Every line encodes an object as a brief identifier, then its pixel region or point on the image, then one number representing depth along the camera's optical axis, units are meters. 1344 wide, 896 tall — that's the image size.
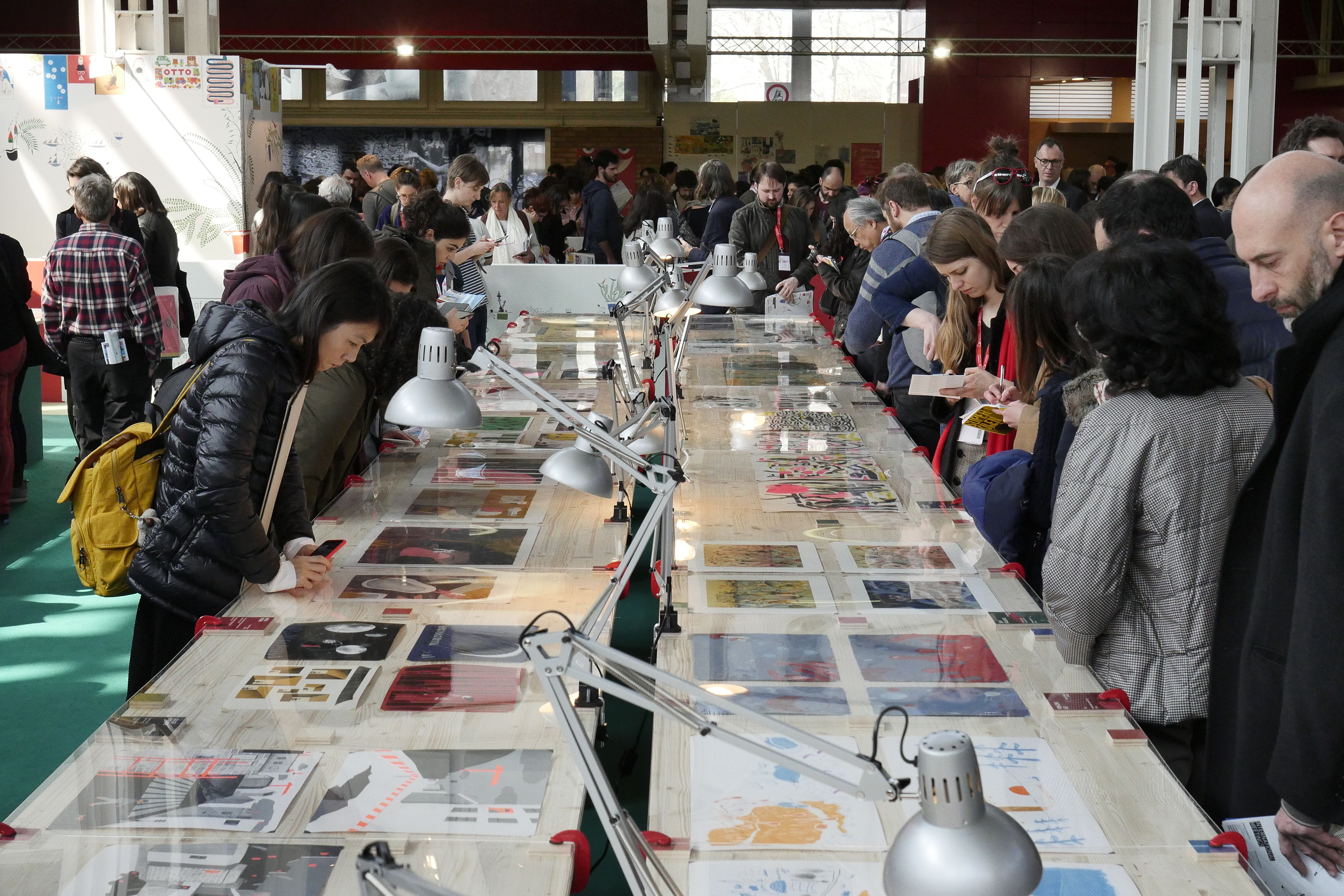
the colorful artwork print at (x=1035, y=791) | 1.74
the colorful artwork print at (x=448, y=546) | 3.01
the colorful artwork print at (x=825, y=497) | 3.44
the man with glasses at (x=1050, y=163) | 6.96
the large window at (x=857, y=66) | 17.09
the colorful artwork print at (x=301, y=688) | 2.18
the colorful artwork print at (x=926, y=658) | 2.30
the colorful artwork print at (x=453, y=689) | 2.19
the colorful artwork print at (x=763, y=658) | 2.31
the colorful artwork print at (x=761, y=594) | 2.67
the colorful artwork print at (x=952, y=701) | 2.14
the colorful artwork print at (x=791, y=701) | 2.14
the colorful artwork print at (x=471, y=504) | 3.41
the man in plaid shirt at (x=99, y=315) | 5.64
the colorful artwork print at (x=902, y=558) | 2.92
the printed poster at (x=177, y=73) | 9.02
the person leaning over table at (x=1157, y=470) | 2.08
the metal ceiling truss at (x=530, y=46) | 14.55
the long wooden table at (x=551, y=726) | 1.70
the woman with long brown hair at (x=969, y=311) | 3.77
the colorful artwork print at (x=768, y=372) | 5.39
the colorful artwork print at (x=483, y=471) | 3.80
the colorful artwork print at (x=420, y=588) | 2.75
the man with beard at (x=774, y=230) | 7.33
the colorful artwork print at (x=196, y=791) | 1.79
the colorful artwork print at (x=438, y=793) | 1.79
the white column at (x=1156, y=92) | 8.24
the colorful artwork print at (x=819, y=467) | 3.77
